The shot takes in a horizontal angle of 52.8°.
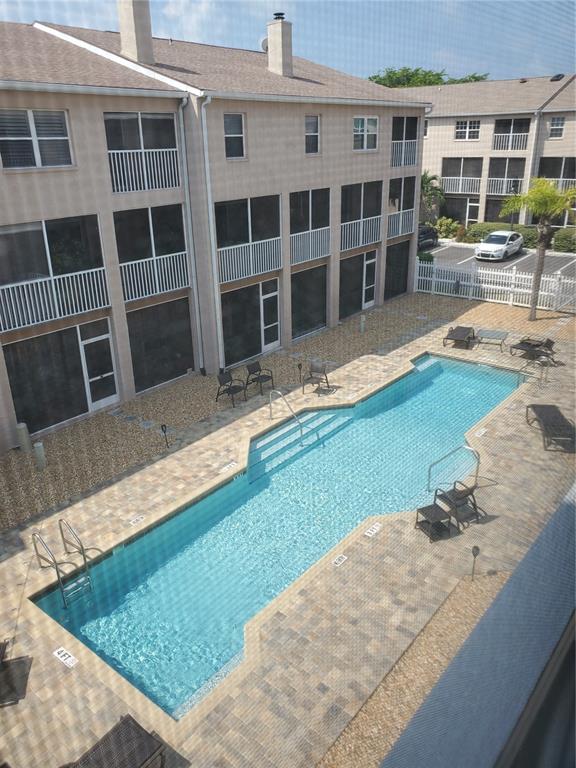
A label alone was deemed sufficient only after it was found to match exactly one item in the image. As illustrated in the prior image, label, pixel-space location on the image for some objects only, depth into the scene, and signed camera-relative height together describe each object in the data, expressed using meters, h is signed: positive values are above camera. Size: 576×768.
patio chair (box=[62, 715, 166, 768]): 5.46 -5.31
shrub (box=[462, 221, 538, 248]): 29.20 -3.89
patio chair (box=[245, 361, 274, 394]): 13.91 -5.02
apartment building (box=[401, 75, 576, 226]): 29.03 +0.48
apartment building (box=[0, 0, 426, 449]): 10.95 -1.06
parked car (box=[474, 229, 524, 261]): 26.41 -4.13
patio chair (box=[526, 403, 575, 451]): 11.22 -5.08
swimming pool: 7.44 -5.74
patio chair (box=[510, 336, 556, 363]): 15.20 -4.90
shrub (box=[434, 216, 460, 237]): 31.75 -3.90
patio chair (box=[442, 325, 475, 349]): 16.44 -4.90
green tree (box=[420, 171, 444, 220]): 32.03 -2.28
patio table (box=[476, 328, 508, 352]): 16.23 -4.92
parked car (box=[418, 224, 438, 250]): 29.17 -4.09
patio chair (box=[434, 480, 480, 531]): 9.12 -5.31
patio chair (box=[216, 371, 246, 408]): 13.24 -5.01
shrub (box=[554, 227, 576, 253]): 28.20 -4.17
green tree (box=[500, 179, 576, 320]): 16.75 -1.50
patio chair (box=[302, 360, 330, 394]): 14.07 -5.10
